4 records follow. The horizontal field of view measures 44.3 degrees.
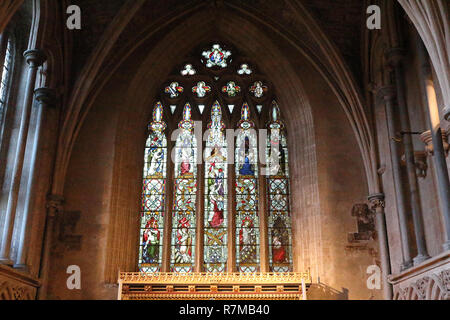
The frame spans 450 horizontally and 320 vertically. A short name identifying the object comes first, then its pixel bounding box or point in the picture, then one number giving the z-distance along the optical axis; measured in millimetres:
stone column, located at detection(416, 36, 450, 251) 8758
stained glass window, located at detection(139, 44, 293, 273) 13070
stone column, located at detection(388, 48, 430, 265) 9906
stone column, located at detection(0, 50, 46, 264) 10367
